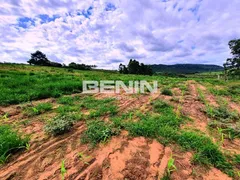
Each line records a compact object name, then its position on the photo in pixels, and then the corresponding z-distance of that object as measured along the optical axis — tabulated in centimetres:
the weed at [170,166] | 173
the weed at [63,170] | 162
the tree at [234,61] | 2051
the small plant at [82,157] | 186
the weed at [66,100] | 400
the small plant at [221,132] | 232
